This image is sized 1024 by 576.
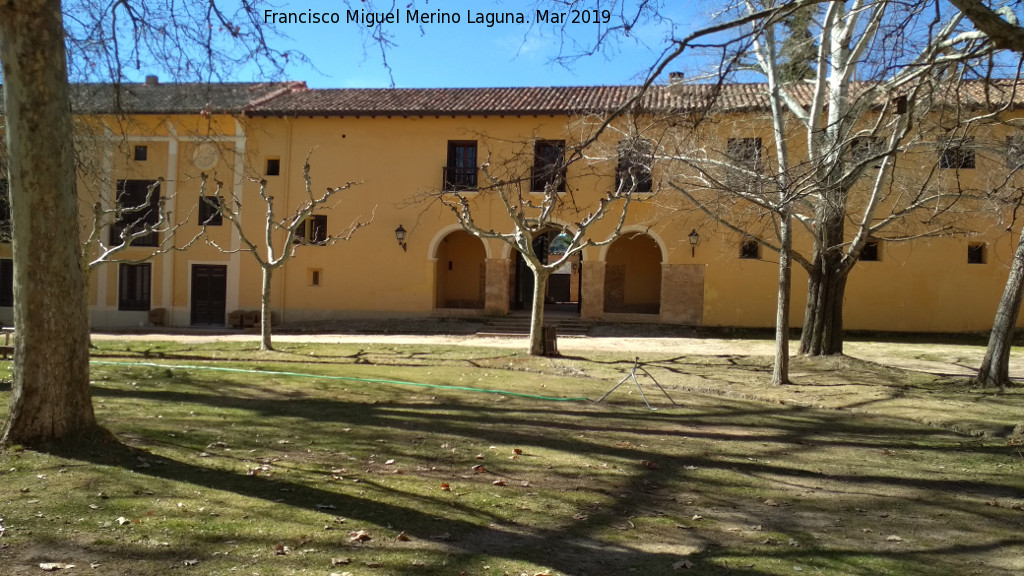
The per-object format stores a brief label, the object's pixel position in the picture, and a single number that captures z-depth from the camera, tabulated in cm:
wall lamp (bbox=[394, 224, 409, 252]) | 2305
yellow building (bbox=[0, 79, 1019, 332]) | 2147
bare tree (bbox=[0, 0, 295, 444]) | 533
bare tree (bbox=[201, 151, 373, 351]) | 1601
